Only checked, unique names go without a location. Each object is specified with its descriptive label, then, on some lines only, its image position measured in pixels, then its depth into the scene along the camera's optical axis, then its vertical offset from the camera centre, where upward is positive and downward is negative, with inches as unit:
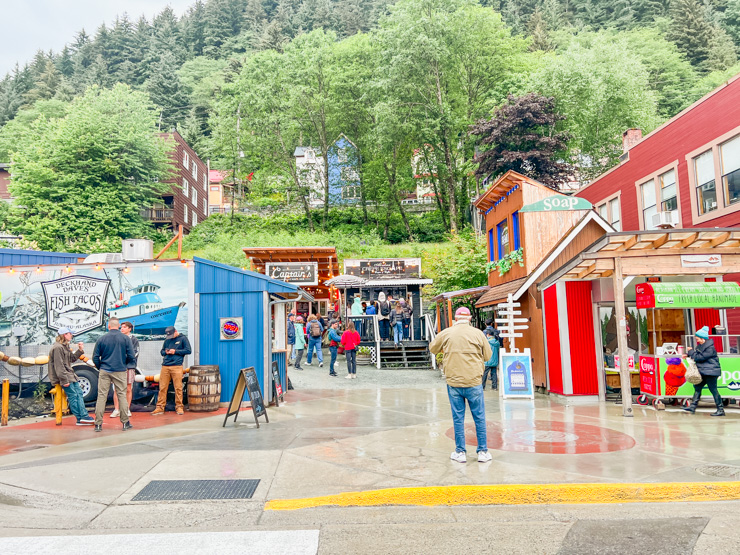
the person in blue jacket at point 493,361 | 591.2 -44.0
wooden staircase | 800.9 -47.4
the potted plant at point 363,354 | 852.0 -45.6
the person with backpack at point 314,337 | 739.4 -14.2
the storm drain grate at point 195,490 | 218.1 -65.7
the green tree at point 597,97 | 1274.6 +519.6
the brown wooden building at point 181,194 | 1694.1 +460.1
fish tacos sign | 471.2 +28.3
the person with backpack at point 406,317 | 855.7 +9.4
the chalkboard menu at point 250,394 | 374.5 -44.9
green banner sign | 423.8 +13.7
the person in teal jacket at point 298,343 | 738.2 -21.5
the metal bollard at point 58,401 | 400.8 -47.9
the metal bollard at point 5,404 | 400.2 -48.5
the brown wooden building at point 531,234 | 533.0 +89.4
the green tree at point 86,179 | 1417.3 +416.4
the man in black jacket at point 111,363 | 368.8 -19.7
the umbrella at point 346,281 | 916.6 +75.0
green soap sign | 580.4 +121.0
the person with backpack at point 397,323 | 835.4 +1.5
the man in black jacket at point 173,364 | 427.8 -25.6
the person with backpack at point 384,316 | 871.1 +12.9
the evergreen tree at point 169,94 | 2827.3 +1247.2
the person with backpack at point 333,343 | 682.8 -21.6
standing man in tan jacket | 264.4 -26.7
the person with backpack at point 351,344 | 669.9 -23.2
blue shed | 464.8 +8.7
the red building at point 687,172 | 562.9 +171.1
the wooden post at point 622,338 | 410.6 -16.5
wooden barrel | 442.0 -46.9
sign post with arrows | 506.9 -51.3
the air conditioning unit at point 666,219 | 625.3 +109.7
